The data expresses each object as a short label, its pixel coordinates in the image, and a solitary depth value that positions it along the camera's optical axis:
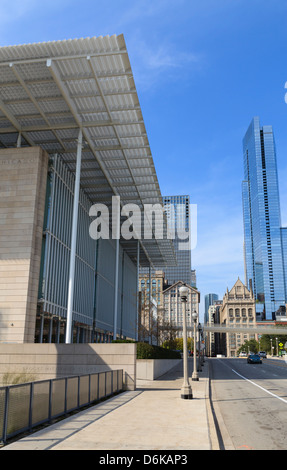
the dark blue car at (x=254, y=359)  60.59
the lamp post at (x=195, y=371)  27.53
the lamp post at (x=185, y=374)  17.14
